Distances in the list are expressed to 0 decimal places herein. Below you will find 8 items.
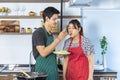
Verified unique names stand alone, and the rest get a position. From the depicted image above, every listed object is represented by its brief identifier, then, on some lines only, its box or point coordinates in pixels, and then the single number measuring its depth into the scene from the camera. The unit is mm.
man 2438
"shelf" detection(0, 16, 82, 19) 3863
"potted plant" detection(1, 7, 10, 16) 3894
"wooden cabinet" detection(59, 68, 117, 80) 3322
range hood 3090
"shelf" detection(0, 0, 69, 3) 3926
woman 2848
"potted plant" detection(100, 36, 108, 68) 3801
